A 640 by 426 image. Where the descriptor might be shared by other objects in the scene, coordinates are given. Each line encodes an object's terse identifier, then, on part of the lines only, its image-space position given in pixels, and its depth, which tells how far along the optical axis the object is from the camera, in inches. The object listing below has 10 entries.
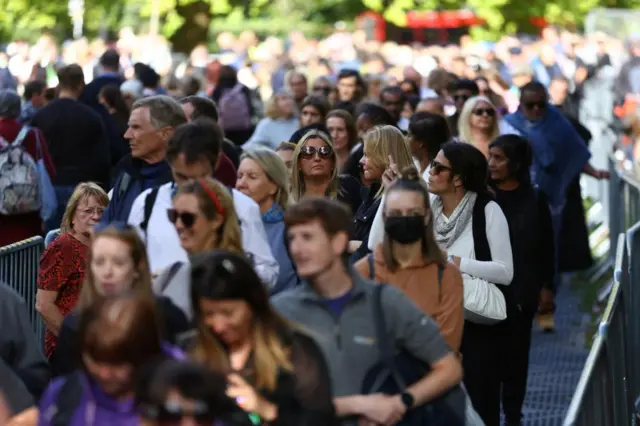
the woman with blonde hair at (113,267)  483.2
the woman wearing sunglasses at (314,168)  790.5
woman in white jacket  681.0
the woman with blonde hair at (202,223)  526.3
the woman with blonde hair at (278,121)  1299.2
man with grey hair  681.6
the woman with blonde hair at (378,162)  751.7
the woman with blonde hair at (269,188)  711.1
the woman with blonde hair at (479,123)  1040.8
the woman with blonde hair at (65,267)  689.0
